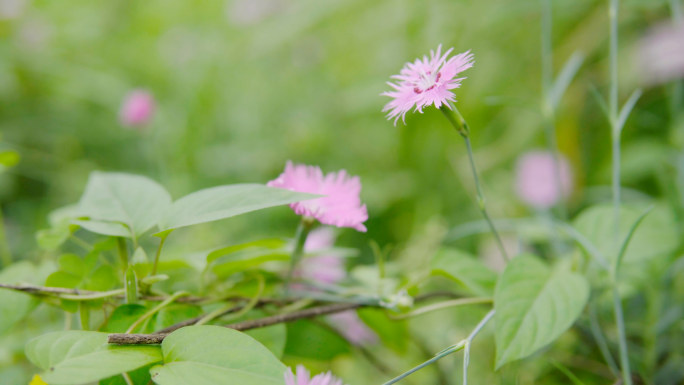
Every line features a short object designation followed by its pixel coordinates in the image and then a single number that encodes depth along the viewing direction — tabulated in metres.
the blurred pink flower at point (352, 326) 0.98
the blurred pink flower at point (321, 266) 0.90
